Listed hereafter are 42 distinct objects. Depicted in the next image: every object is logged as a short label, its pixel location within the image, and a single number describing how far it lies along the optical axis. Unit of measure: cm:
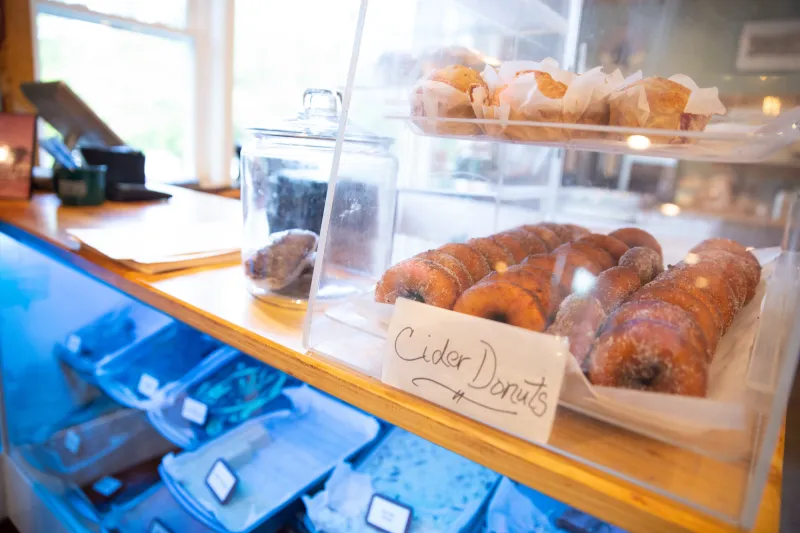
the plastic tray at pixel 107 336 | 132
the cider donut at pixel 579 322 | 48
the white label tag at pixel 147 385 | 125
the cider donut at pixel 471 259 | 65
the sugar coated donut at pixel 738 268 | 66
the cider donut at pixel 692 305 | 51
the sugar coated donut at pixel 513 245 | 72
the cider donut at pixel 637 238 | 79
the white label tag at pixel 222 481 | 99
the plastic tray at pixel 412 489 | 82
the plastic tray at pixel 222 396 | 117
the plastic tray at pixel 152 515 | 106
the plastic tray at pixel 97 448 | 141
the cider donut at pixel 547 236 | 80
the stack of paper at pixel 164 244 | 92
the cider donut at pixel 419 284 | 58
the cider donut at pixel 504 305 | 51
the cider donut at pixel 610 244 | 72
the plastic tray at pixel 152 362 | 127
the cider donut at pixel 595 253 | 65
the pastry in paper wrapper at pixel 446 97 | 64
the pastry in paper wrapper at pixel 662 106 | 56
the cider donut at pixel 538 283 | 53
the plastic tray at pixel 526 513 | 70
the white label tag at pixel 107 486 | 137
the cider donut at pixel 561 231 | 84
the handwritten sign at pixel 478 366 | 44
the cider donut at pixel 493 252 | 69
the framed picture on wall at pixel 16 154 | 158
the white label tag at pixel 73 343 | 143
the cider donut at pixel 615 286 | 55
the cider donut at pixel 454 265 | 61
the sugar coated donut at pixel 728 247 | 76
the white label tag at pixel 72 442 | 150
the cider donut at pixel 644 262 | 67
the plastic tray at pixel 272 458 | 97
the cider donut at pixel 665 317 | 46
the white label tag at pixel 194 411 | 116
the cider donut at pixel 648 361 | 43
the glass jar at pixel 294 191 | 79
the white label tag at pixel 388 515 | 82
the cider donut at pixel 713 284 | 58
